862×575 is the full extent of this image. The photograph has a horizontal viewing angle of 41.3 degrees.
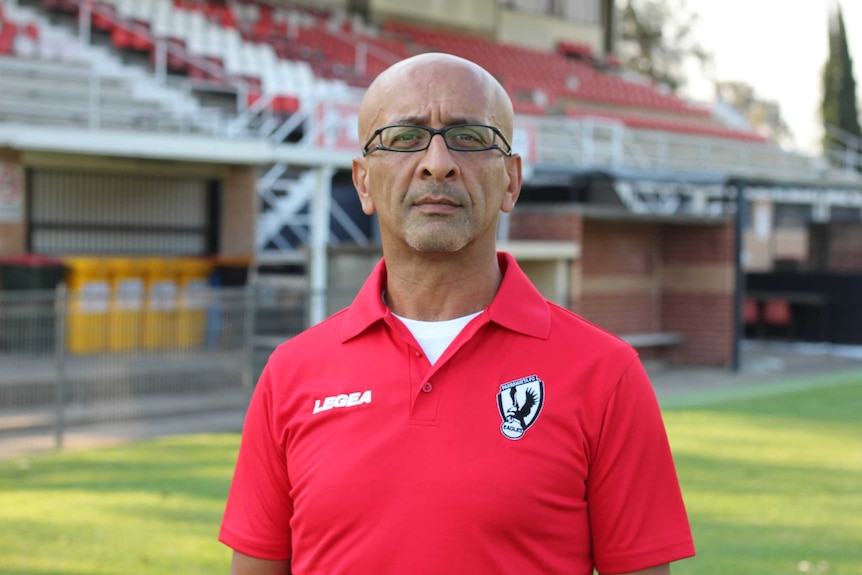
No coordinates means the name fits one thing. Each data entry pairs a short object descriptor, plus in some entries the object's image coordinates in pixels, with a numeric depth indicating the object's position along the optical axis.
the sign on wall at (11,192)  16.12
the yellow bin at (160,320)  12.36
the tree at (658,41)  64.19
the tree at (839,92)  50.91
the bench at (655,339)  18.56
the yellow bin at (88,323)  11.83
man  2.28
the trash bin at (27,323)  11.17
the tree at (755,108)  70.62
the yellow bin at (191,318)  12.53
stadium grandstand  16.17
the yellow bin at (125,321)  12.20
